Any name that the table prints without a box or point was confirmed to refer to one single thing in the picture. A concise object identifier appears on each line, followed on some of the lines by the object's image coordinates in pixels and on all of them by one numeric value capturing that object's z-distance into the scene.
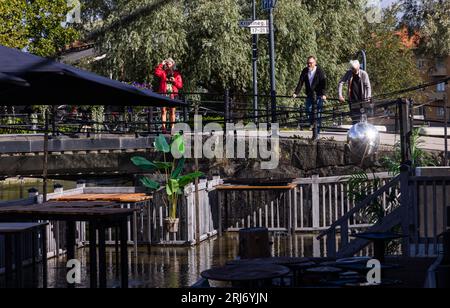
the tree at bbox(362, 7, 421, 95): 56.19
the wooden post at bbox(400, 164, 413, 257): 13.19
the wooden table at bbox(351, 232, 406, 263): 11.05
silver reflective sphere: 15.34
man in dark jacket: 23.67
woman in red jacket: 25.08
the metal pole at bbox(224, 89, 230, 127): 24.61
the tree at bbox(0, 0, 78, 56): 47.72
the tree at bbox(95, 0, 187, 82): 38.22
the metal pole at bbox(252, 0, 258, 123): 31.32
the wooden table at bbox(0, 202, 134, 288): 10.62
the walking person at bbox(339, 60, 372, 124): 22.50
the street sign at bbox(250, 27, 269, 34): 25.02
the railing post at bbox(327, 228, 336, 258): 13.09
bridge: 24.84
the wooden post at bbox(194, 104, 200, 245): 18.94
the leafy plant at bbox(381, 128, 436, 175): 18.05
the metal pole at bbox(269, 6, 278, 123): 25.92
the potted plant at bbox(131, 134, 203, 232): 19.04
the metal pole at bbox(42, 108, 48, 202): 15.12
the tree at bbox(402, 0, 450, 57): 58.03
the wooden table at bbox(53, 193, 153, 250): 16.99
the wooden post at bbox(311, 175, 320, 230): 20.59
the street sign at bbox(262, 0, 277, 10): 26.58
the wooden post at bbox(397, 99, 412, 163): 13.91
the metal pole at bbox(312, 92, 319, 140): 23.27
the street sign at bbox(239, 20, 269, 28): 25.12
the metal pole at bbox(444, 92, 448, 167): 15.67
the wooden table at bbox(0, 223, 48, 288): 10.06
